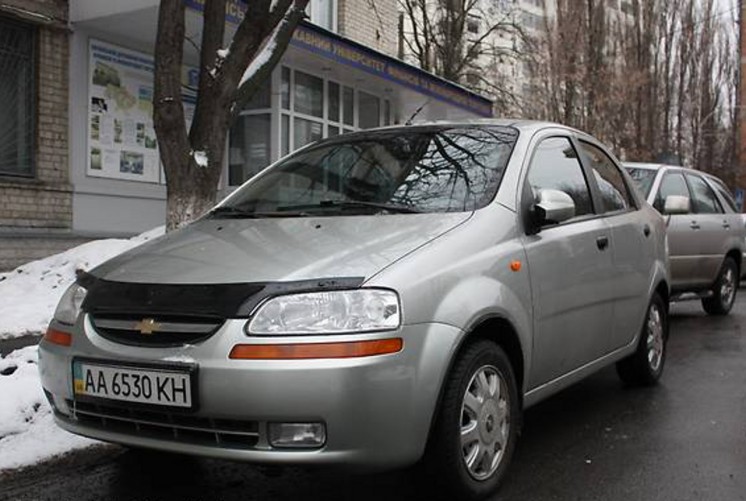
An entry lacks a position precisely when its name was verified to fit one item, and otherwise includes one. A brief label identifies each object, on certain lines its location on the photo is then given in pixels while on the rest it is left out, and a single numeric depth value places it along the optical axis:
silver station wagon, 8.38
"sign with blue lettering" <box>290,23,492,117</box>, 11.08
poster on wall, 10.46
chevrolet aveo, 2.79
